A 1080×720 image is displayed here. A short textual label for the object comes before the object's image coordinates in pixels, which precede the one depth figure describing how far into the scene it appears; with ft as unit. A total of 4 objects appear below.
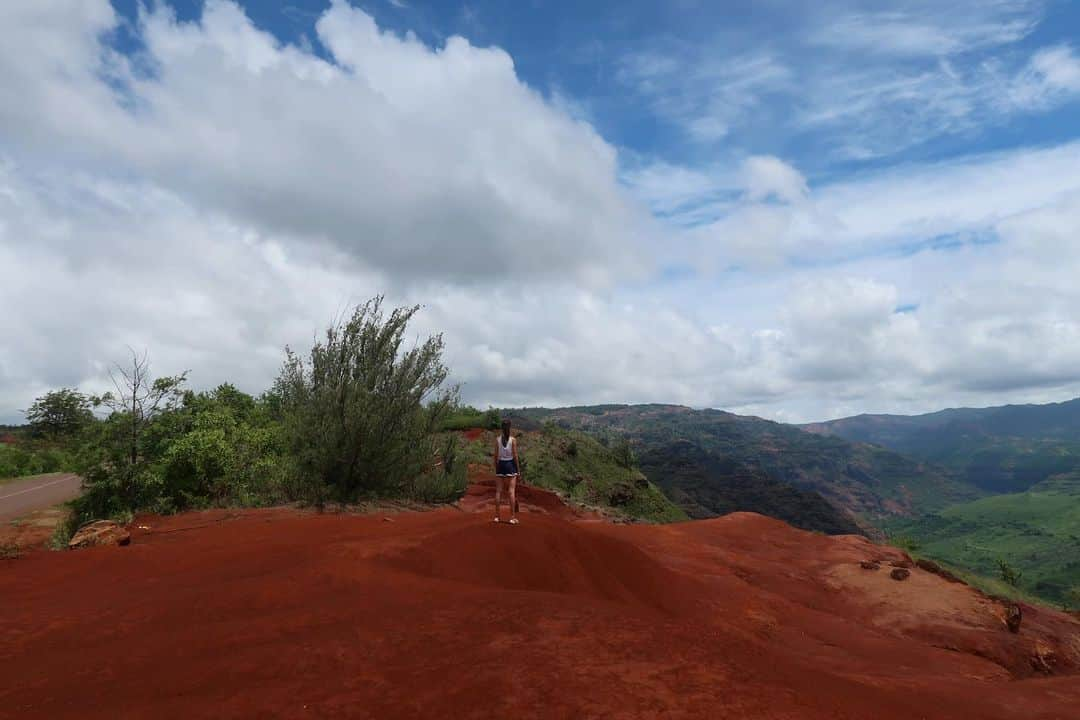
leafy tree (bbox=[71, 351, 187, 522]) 47.85
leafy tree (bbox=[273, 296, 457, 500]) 51.49
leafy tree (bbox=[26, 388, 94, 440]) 150.61
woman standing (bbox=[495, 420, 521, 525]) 34.27
